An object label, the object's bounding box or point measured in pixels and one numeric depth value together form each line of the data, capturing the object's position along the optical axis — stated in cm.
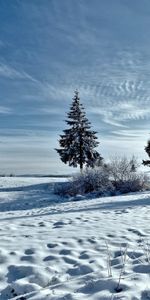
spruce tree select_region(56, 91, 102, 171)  2472
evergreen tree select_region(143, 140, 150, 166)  2940
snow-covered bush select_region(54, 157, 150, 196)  1678
